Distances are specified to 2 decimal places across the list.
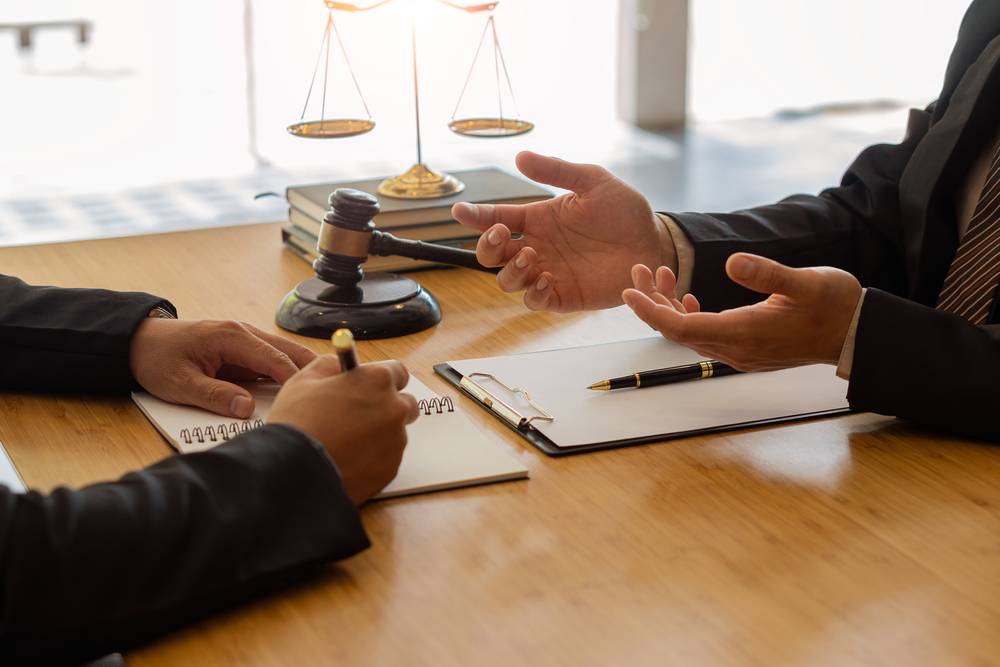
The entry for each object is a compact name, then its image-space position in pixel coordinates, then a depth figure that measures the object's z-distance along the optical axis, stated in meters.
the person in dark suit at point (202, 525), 1.34
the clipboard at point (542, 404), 1.55
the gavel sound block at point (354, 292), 1.76
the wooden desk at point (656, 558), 1.35
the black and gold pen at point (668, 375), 1.63
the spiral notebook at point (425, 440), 1.50
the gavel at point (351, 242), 1.76
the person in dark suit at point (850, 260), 1.57
